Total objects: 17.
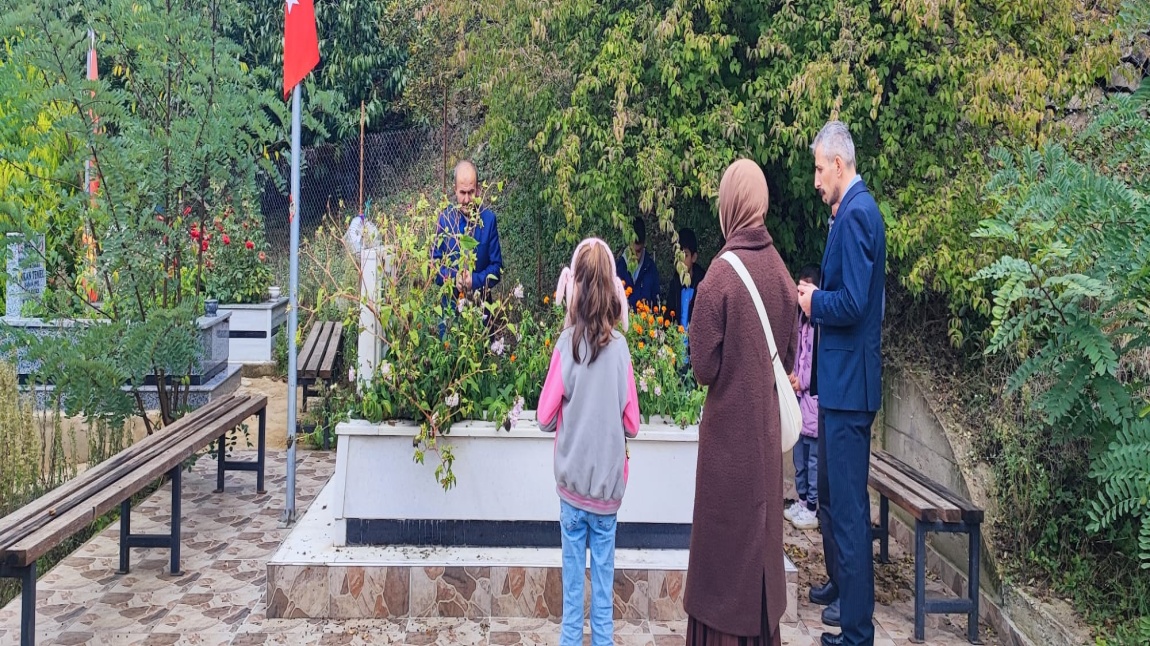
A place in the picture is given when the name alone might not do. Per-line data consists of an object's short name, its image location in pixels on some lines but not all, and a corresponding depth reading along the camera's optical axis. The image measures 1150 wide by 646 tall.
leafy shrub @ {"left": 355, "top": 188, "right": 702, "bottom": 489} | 4.63
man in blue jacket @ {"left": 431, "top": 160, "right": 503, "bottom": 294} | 5.12
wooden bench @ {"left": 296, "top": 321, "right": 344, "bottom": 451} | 7.62
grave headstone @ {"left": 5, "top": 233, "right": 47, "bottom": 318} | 6.05
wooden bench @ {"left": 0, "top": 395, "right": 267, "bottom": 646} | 3.48
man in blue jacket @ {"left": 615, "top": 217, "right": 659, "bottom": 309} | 7.57
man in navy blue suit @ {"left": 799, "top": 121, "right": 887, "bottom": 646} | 3.88
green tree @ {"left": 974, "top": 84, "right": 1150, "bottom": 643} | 3.74
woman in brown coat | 3.32
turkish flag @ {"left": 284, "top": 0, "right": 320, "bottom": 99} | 5.34
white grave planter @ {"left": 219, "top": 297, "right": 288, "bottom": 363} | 11.17
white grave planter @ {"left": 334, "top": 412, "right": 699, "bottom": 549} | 4.67
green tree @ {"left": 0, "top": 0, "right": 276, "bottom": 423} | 5.81
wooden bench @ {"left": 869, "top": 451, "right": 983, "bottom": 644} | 4.30
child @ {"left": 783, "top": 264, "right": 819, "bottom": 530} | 5.91
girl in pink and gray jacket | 3.68
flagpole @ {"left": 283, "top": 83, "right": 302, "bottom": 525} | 5.32
